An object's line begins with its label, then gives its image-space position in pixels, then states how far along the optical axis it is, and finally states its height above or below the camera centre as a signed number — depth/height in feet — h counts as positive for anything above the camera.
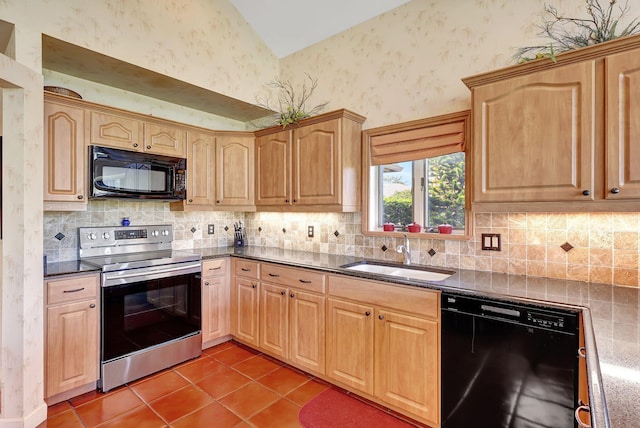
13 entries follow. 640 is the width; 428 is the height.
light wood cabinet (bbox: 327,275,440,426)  6.43 -2.88
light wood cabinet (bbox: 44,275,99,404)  7.20 -2.81
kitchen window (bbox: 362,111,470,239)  8.03 +1.04
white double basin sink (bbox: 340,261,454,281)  7.91 -1.52
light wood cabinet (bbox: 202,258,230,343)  10.03 -2.76
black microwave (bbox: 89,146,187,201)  8.38 +1.10
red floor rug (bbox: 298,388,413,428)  6.78 -4.46
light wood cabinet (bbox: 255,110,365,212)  9.07 +1.47
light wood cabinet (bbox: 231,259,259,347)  9.89 -2.84
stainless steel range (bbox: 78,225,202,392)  8.00 -2.43
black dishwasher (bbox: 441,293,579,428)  4.93 -2.57
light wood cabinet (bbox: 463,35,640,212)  5.19 +1.43
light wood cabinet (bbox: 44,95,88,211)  7.67 +1.41
